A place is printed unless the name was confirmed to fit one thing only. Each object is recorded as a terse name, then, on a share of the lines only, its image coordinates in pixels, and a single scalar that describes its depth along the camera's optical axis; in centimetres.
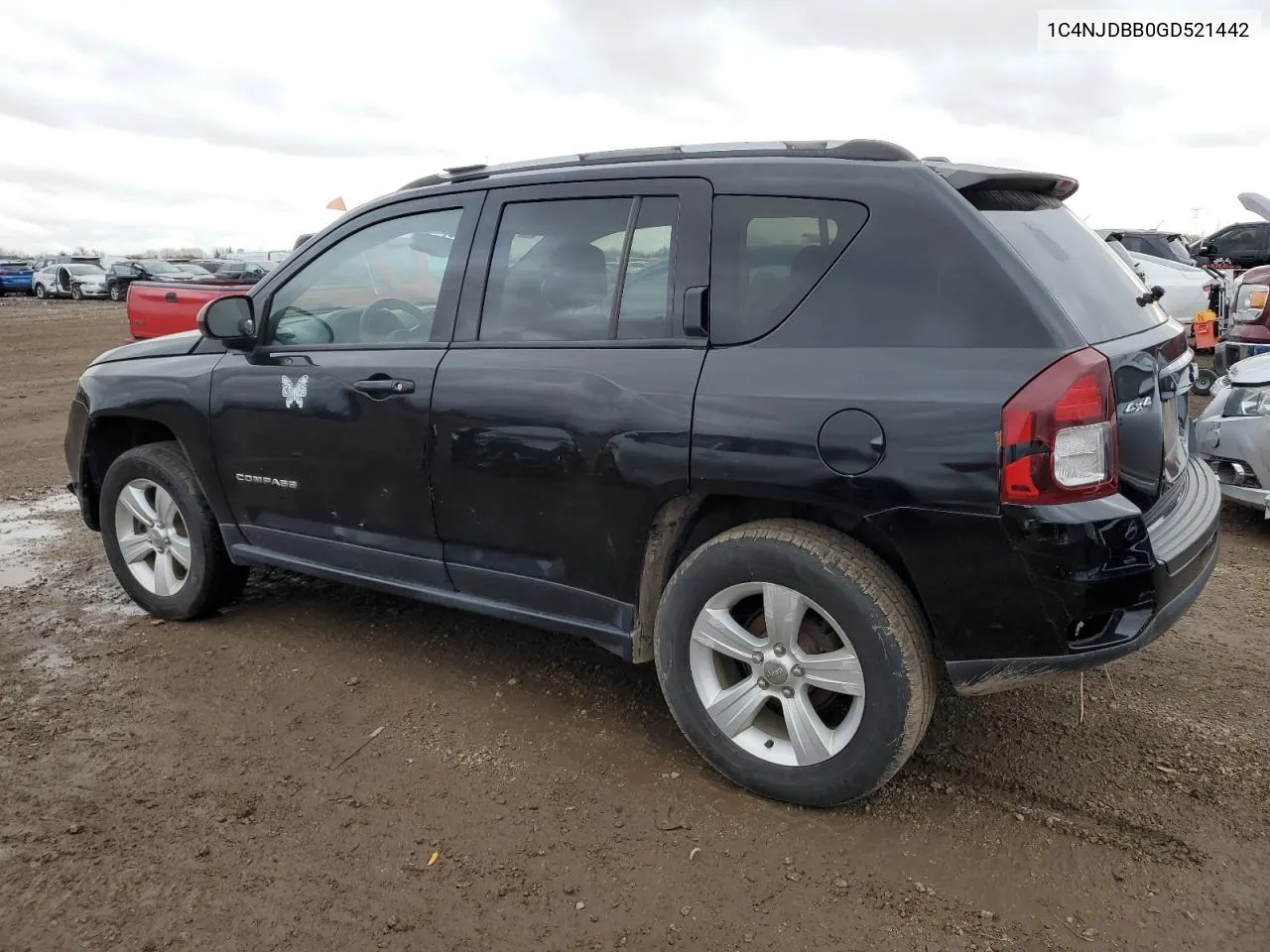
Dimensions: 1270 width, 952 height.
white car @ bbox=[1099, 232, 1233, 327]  1144
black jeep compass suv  250
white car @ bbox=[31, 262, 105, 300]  3550
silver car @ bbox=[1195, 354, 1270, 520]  511
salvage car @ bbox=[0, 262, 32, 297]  3884
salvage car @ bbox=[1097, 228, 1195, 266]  1332
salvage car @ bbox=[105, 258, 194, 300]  3359
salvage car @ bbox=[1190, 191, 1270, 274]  1553
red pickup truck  1094
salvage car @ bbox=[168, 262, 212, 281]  3208
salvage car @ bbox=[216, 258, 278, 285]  2770
